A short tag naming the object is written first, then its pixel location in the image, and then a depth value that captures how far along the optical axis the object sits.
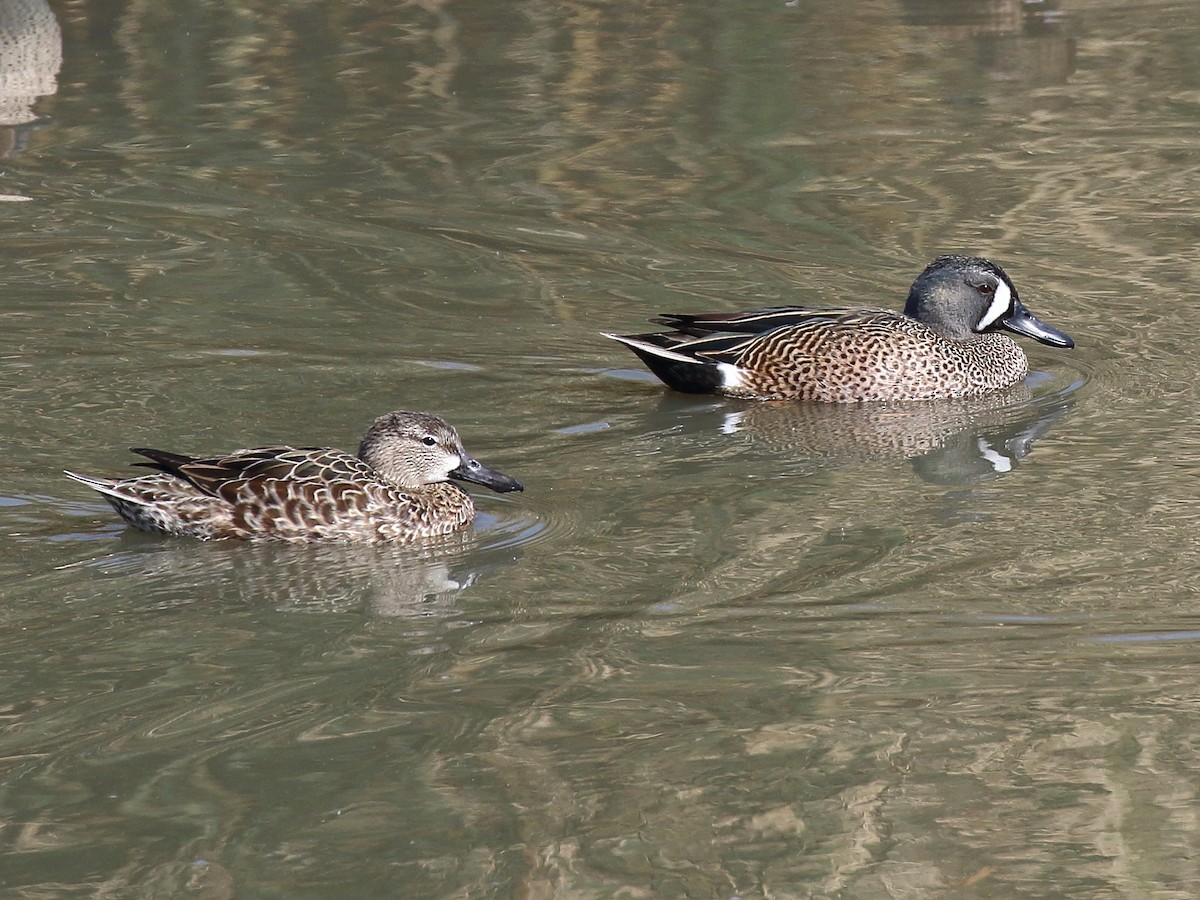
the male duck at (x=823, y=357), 19.50
